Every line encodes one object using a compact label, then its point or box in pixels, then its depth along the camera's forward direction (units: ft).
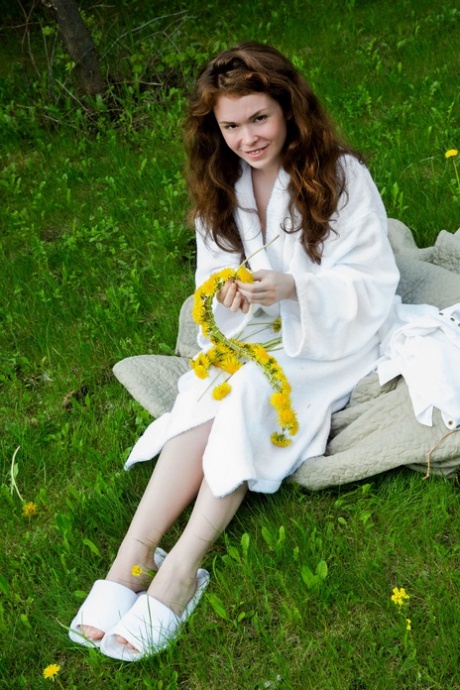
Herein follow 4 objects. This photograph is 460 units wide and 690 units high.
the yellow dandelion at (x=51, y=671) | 7.54
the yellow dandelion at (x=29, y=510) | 9.48
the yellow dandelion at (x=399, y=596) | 7.11
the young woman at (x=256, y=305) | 8.12
